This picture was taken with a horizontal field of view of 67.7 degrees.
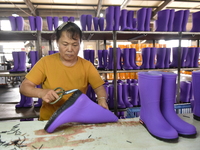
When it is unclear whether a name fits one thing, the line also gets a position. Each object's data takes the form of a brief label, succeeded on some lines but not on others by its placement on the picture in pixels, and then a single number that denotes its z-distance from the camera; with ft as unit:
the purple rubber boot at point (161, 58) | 8.88
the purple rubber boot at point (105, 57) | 8.63
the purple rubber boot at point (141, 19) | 8.34
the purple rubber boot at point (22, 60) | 8.10
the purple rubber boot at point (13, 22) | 7.63
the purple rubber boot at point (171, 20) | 8.50
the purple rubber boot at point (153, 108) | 2.39
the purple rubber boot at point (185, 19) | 8.64
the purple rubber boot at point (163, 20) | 8.43
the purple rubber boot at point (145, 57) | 8.68
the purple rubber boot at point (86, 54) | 8.45
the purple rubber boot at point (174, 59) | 9.08
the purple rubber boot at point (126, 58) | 8.59
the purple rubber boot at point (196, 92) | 2.99
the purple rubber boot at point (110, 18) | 8.02
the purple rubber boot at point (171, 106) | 2.51
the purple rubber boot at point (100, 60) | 8.64
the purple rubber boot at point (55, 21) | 8.09
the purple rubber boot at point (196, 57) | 9.25
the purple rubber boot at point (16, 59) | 8.09
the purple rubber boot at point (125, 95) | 8.53
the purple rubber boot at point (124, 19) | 8.13
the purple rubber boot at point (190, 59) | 9.15
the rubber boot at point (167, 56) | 9.07
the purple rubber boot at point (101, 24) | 8.16
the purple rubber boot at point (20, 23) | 7.62
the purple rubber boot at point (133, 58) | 8.70
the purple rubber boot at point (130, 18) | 8.34
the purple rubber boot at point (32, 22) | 7.54
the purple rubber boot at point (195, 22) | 8.94
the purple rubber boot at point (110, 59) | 8.49
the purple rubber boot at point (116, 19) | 8.02
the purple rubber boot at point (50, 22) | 7.98
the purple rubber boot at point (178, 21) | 8.53
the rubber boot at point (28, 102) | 8.66
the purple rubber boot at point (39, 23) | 7.50
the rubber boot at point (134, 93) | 8.57
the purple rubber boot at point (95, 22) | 8.14
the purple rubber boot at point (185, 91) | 9.01
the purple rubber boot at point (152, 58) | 8.79
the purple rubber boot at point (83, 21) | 8.05
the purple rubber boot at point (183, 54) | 9.08
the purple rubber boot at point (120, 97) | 8.41
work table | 2.29
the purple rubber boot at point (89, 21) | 8.10
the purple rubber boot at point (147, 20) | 8.50
